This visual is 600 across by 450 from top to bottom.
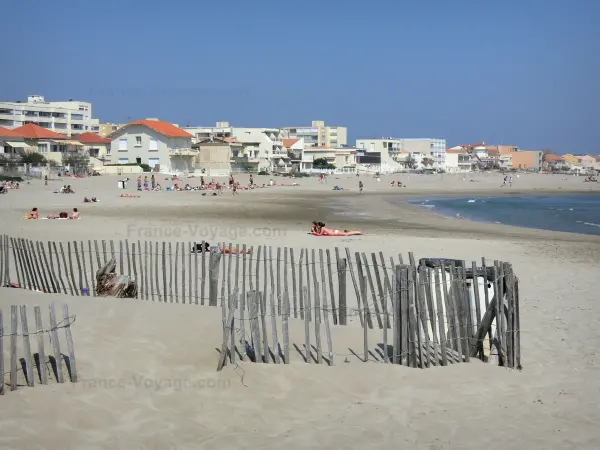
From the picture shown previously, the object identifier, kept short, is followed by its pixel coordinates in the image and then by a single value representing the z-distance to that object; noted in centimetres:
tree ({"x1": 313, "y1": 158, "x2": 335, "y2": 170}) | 10056
